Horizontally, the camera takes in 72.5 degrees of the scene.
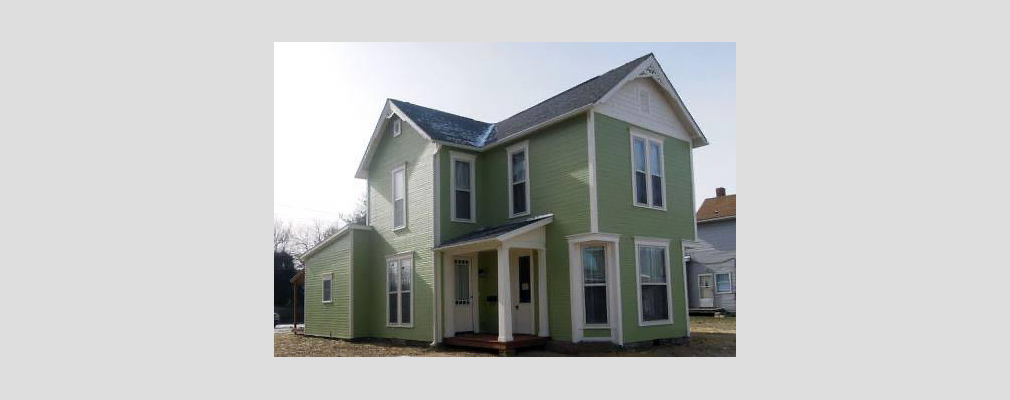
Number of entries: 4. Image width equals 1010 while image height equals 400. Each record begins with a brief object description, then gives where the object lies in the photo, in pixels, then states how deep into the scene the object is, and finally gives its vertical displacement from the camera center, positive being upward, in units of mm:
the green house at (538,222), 14508 +1135
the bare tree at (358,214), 47250 +4142
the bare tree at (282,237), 52856 +3053
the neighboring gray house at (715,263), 30516 +160
